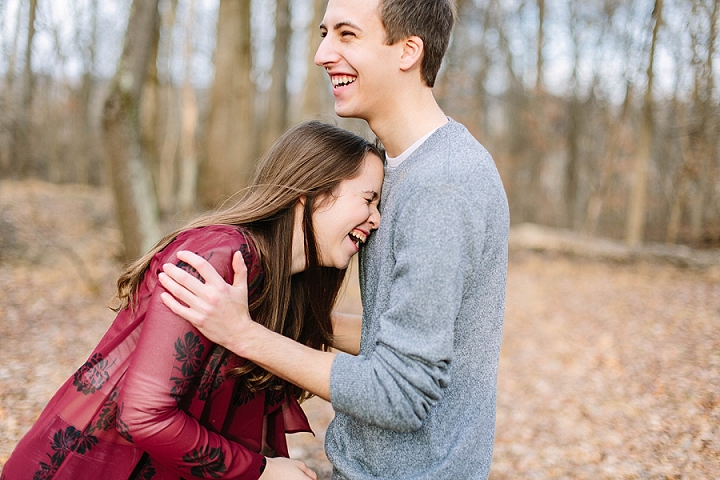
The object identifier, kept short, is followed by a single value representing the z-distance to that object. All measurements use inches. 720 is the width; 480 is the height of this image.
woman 63.4
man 59.5
